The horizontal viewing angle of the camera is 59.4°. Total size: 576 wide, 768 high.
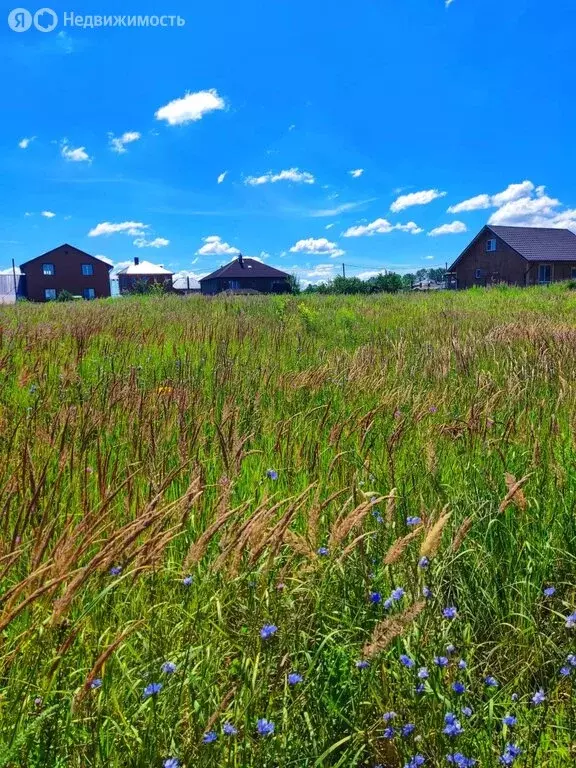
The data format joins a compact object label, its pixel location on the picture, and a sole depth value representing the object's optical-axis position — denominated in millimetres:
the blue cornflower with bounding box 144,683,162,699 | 1066
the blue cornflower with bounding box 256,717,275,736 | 1085
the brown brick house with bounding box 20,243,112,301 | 73250
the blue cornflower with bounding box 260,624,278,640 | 1251
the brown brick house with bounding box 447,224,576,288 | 50438
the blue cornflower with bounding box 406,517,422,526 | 1773
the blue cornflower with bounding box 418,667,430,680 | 1230
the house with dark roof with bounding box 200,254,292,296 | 85612
